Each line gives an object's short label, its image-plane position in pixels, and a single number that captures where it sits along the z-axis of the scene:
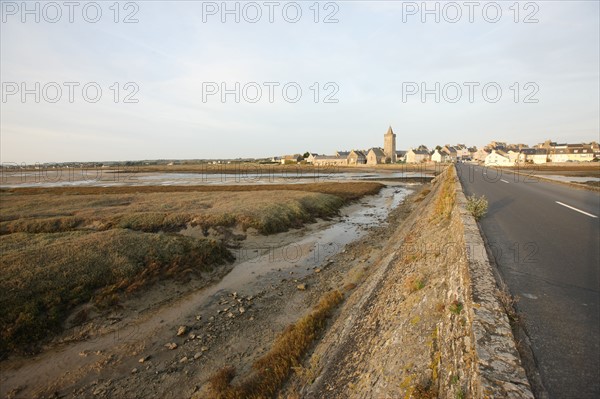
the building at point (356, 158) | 157.12
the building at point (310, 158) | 172.00
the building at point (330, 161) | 159.38
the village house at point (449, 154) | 178.41
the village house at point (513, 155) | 121.50
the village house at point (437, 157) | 155.34
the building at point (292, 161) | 181.98
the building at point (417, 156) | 161.62
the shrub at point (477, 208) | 11.72
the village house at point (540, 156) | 115.81
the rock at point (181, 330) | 10.72
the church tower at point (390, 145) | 155.41
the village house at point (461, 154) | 199.38
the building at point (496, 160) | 109.25
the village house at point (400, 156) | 184.96
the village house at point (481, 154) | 160.00
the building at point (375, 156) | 153.00
